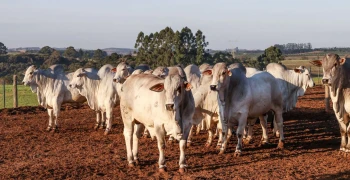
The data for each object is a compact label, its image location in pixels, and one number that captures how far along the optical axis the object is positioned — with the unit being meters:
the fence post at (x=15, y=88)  23.89
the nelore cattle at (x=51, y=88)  16.44
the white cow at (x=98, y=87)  15.60
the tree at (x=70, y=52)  85.56
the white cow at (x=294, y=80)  15.30
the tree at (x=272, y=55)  38.61
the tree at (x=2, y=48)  90.08
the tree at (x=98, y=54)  81.00
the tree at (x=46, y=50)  85.76
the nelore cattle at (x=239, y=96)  10.93
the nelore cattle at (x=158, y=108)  9.02
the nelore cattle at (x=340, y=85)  10.50
